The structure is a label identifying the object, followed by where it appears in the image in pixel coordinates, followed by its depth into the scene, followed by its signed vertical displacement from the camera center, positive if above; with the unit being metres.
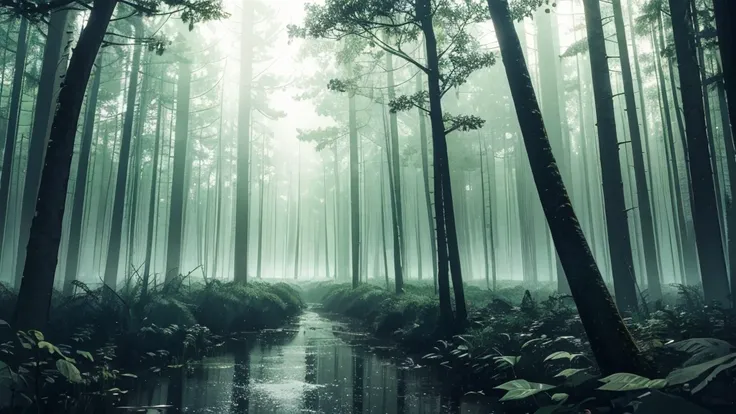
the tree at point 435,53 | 9.19 +5.28
